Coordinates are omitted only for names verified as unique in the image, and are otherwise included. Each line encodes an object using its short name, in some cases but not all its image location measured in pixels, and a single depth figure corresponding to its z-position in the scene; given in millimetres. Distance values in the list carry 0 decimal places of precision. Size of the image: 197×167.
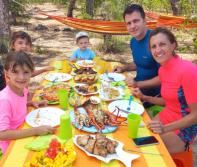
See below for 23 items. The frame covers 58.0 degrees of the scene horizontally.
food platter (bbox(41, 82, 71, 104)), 1324
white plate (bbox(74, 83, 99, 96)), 1414
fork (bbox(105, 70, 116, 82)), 1650
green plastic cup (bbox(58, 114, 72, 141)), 983
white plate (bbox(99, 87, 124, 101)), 1355
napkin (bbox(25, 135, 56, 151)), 941
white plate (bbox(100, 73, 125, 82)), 1655
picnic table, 887
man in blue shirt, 1790
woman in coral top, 1172
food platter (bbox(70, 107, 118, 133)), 1059
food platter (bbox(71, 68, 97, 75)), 1708
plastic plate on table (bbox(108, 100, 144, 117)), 1230
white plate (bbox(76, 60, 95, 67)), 1858
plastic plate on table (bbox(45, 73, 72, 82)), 1619
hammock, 3186
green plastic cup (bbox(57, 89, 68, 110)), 1247
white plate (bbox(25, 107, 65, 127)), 1115
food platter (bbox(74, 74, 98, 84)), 1588
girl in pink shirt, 1106
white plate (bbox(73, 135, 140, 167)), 885
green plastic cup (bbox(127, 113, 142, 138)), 1021
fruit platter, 840
